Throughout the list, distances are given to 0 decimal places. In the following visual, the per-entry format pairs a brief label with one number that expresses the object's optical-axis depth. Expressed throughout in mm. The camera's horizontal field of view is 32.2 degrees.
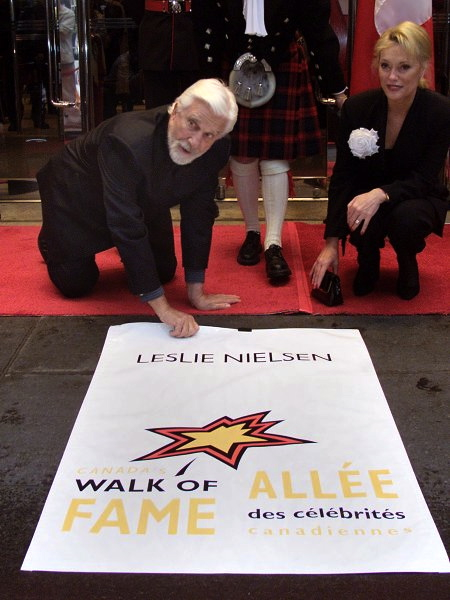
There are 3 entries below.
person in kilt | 2477
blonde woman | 2205
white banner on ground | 1232
